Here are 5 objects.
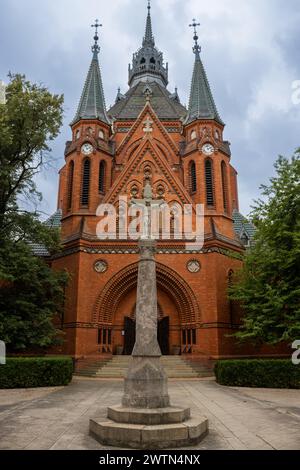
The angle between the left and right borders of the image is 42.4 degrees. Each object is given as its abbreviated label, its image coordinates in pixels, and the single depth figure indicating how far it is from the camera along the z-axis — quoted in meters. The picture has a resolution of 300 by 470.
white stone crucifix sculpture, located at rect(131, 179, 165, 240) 9.59
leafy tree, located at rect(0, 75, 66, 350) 16.97
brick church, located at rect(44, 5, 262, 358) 22.11
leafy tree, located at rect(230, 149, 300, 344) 15.88
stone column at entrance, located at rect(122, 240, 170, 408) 7.64
